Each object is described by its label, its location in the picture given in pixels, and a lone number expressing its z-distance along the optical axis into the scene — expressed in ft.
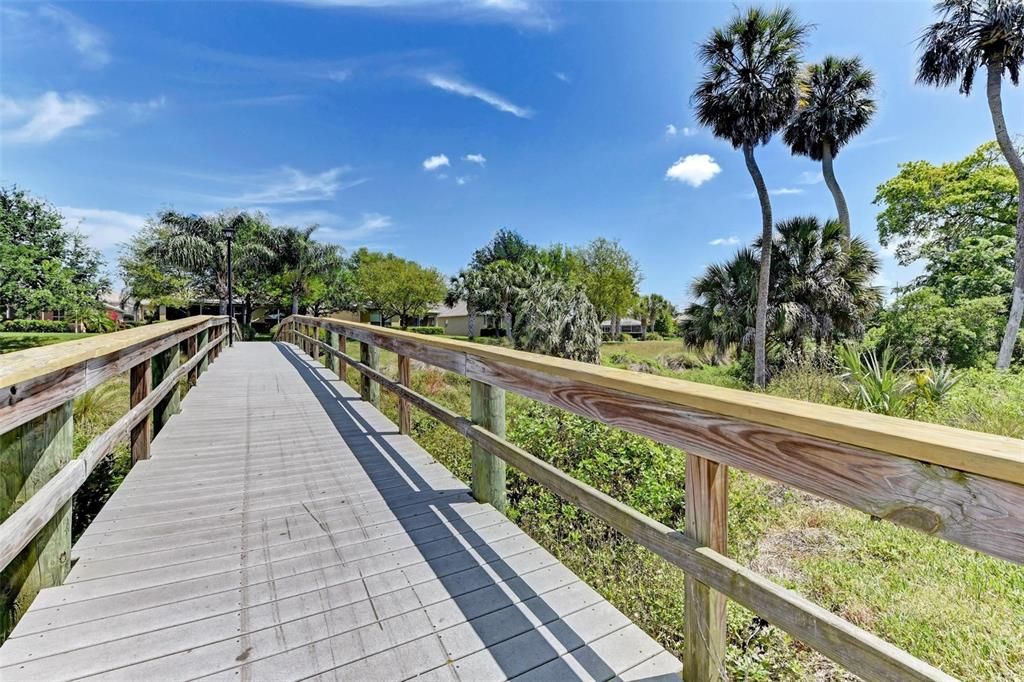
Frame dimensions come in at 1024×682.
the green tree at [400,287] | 121.70
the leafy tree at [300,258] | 110.63
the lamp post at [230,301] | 48.33
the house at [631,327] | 204.42
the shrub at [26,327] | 66.64
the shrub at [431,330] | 130.02
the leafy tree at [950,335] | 48.76
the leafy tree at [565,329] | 54.13
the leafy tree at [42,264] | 63.26
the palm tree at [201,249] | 96.94
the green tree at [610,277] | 115.75
